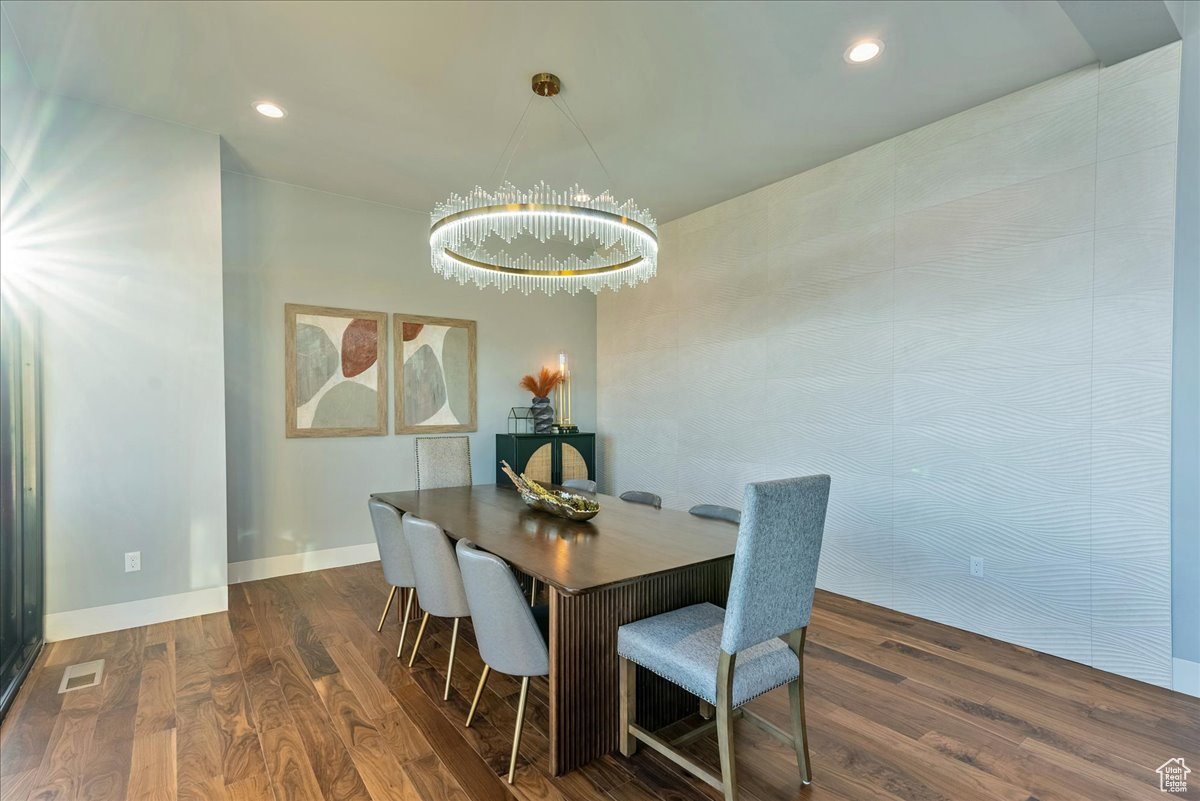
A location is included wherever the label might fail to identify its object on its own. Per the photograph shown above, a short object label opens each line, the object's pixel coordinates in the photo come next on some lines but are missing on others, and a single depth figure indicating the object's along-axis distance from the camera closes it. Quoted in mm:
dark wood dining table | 1883
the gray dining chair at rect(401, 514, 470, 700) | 2232
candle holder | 5471
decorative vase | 5285
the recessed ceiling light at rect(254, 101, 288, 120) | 3021
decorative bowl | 2631
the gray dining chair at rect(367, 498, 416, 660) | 2562
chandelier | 2484
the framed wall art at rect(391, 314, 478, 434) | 4664
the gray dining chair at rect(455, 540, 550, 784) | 1834
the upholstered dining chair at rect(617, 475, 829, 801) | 1613
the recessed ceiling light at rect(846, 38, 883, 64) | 2537
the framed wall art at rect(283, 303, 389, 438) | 4172
